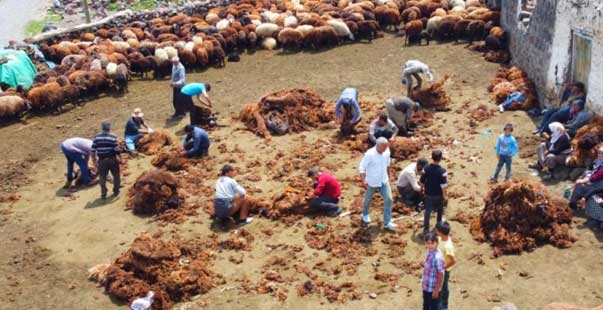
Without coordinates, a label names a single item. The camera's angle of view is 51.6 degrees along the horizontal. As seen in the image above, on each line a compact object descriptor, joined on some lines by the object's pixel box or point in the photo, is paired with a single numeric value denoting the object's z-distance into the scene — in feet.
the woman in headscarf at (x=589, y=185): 38.04
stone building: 48.01
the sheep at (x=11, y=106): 65.92
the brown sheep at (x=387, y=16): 92.84
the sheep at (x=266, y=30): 89.81
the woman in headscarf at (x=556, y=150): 44.57
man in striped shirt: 47.09
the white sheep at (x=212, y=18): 98.02
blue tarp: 73.46
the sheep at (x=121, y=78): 74.02
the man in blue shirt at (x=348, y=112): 54.95
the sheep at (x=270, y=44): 88.89
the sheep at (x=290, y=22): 90.89
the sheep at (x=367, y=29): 88.58
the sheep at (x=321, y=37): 86.02
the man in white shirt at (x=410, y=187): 41.47
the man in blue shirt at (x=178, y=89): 63.98
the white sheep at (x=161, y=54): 79.56
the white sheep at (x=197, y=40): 84.76
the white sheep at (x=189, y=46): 81.56
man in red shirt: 41.98
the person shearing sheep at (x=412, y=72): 59.93
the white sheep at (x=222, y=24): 92.43
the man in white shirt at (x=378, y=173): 38.01
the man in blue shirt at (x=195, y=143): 53.31
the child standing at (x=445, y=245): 28.55
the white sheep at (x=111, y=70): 74.28
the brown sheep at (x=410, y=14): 91.25
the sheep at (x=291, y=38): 86.58
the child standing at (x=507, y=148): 42.80
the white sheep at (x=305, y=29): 86.79
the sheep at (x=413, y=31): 84.12
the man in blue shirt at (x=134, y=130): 57.06
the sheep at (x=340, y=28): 87.45
